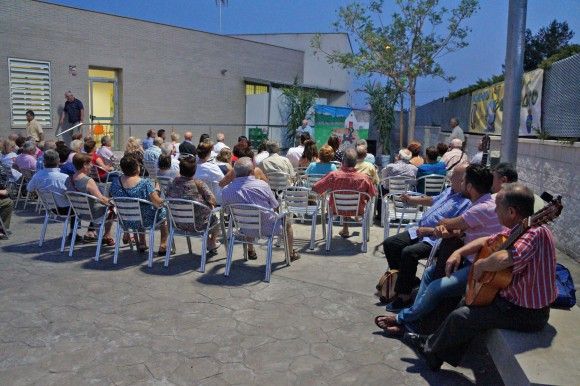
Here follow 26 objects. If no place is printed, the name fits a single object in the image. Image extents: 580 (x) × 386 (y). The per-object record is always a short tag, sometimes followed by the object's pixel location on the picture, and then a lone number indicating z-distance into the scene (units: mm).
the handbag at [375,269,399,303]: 4945
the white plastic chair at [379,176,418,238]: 6883
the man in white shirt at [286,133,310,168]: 10651
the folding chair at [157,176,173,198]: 7797
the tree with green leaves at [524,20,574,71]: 32862
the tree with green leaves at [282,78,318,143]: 21719
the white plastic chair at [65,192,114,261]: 6316
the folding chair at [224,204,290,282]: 5625
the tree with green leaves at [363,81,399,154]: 19766
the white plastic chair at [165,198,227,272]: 5820
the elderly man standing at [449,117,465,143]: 13468
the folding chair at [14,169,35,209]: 9164
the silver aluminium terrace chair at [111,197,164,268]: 5992
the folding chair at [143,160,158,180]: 10414
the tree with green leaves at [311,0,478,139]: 17734
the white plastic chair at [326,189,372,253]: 6684
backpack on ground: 3727
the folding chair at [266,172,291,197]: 8609
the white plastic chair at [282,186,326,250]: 7199
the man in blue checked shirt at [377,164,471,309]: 4660
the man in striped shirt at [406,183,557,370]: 3189
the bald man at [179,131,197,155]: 12141
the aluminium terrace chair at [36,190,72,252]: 6698
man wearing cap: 8333
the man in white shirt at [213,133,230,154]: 12203
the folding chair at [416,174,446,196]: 7953
